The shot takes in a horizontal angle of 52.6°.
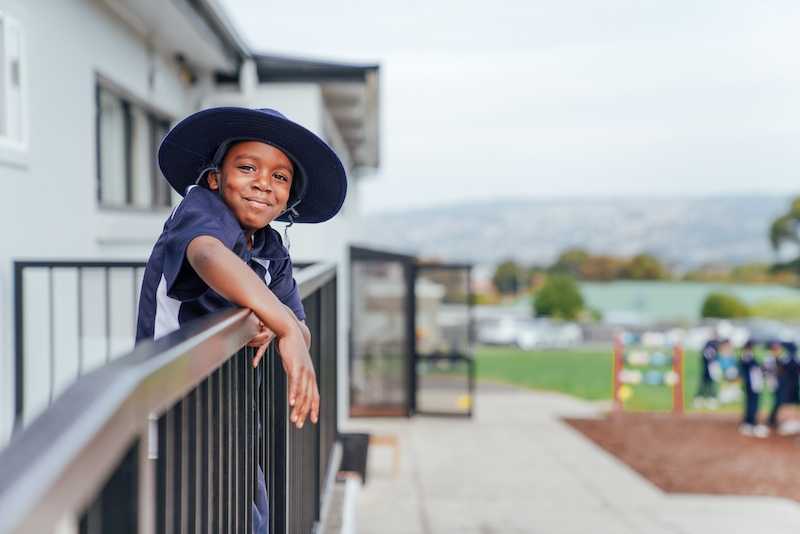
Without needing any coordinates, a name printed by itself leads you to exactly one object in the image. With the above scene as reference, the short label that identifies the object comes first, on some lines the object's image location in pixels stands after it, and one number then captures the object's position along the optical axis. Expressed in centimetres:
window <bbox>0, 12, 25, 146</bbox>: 416
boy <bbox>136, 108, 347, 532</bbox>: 169
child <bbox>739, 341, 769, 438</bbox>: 1377
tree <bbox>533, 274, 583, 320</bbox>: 8756
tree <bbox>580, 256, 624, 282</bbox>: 11969
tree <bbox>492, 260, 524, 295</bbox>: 11875
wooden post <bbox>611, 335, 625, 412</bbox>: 1662
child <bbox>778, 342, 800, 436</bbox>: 1403
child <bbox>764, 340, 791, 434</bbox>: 1411
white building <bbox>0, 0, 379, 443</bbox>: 426
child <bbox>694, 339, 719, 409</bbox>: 1605
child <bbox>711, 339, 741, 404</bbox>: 1596
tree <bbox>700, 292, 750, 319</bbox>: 8100
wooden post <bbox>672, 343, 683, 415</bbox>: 1670
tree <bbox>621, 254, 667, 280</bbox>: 11594
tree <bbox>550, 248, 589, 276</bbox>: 11969
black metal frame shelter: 1401
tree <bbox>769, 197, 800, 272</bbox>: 7438
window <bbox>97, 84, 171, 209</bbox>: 591
